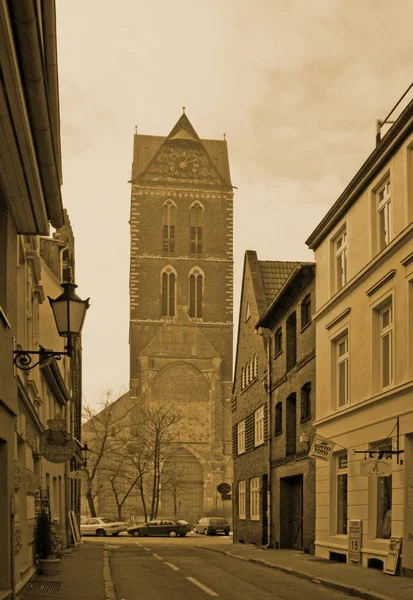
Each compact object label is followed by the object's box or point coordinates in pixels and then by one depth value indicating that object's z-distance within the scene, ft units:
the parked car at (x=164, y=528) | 188.14
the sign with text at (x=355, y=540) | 71.65
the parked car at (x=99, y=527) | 188.96
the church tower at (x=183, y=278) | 293.23
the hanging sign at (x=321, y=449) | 74.23
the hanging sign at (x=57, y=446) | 56.24
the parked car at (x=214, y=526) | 192.75
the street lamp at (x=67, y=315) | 39.83
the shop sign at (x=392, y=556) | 61.93
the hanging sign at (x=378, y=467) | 61.11
